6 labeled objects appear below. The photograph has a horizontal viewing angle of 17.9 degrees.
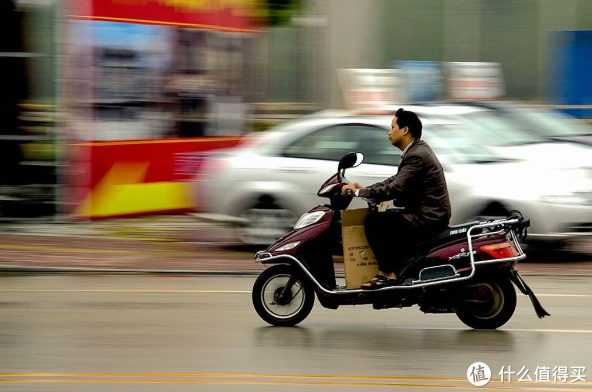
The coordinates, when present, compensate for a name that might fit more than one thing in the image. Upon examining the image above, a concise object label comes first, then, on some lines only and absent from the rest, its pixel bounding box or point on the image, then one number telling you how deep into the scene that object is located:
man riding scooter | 13.76
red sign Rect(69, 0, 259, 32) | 26.21
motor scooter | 13.66
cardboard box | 14.08
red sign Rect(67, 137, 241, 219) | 26.19
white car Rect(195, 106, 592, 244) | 20.10
